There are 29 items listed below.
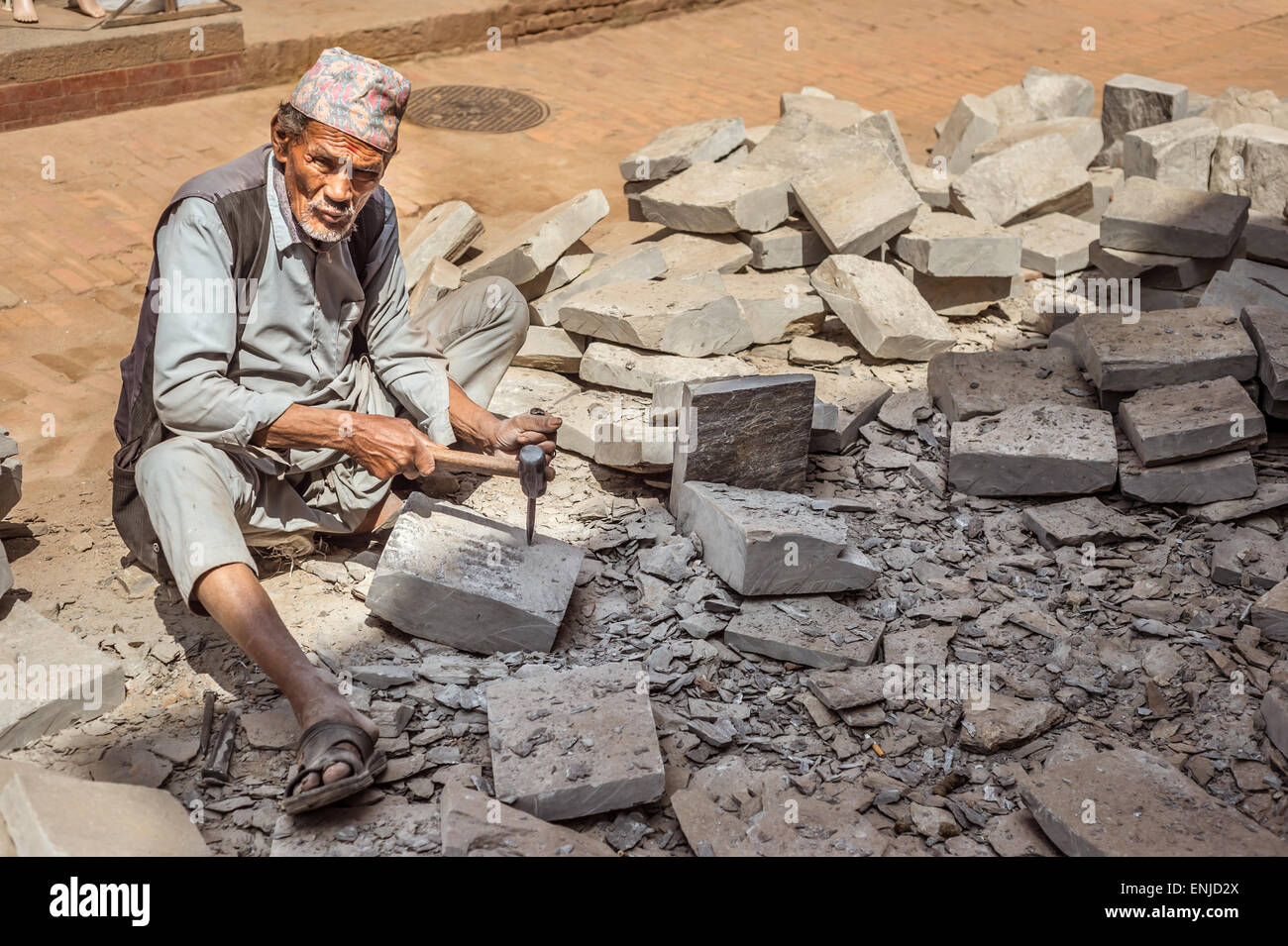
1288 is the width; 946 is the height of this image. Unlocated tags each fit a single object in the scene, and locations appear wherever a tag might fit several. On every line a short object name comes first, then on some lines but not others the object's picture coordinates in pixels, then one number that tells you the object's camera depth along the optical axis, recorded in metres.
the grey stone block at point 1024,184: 5.95
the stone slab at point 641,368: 4.48
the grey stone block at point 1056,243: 5.80
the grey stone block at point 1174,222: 5.18
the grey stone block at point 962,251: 5.21
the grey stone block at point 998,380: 4.39
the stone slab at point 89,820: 2.32
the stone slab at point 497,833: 2.54
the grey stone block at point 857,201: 5.17
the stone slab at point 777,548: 3.37
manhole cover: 7.71
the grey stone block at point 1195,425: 3.90
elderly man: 2.96
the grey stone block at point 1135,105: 7.09
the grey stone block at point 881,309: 4.89
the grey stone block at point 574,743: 2.71
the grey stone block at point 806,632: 3.27
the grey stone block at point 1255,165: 5.68
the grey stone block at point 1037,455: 3.96
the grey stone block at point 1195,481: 3.91
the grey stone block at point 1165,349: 4.20
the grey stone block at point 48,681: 2.87
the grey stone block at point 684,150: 5.92
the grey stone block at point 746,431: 3.73
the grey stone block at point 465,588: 3.26
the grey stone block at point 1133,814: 2.58
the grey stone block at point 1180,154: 6.32
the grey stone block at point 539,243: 5.00
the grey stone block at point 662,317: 4.52
